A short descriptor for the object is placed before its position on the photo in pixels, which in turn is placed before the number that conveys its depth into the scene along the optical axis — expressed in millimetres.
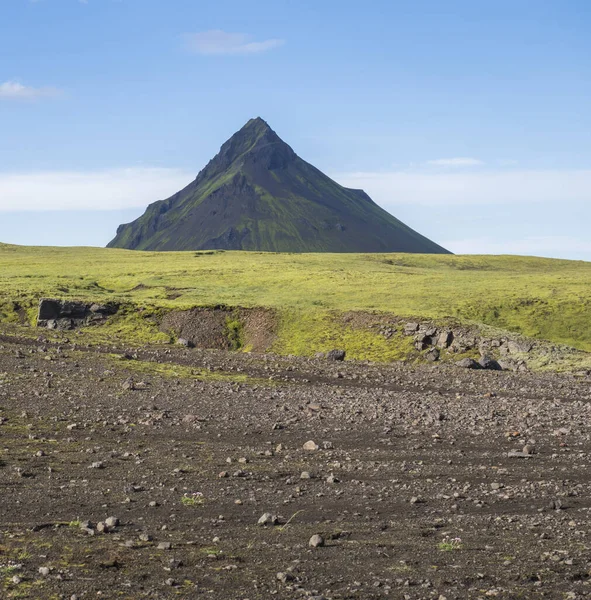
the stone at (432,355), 59044
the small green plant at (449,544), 15297
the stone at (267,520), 16781
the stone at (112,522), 16016
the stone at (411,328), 65100
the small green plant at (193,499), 18141
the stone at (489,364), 53375
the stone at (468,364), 52969
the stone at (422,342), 61969
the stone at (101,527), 15762
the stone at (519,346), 58531
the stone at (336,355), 56688
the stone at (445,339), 61375
